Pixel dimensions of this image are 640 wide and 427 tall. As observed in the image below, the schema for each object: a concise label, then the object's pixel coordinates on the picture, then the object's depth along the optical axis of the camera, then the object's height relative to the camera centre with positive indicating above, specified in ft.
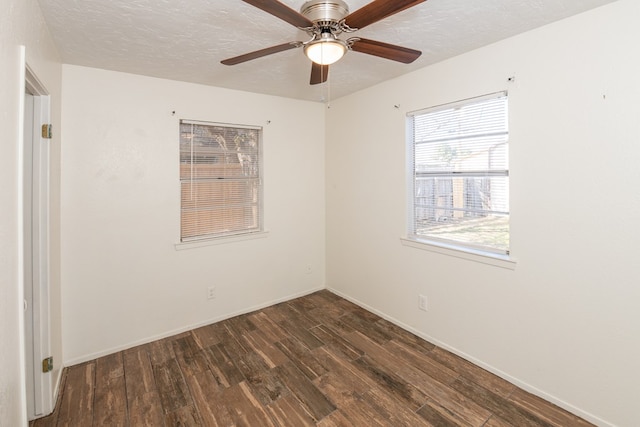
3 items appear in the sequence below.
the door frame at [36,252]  6.19 -0.76
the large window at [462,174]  7.69 +1.13
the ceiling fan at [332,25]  4.17 +2.95
